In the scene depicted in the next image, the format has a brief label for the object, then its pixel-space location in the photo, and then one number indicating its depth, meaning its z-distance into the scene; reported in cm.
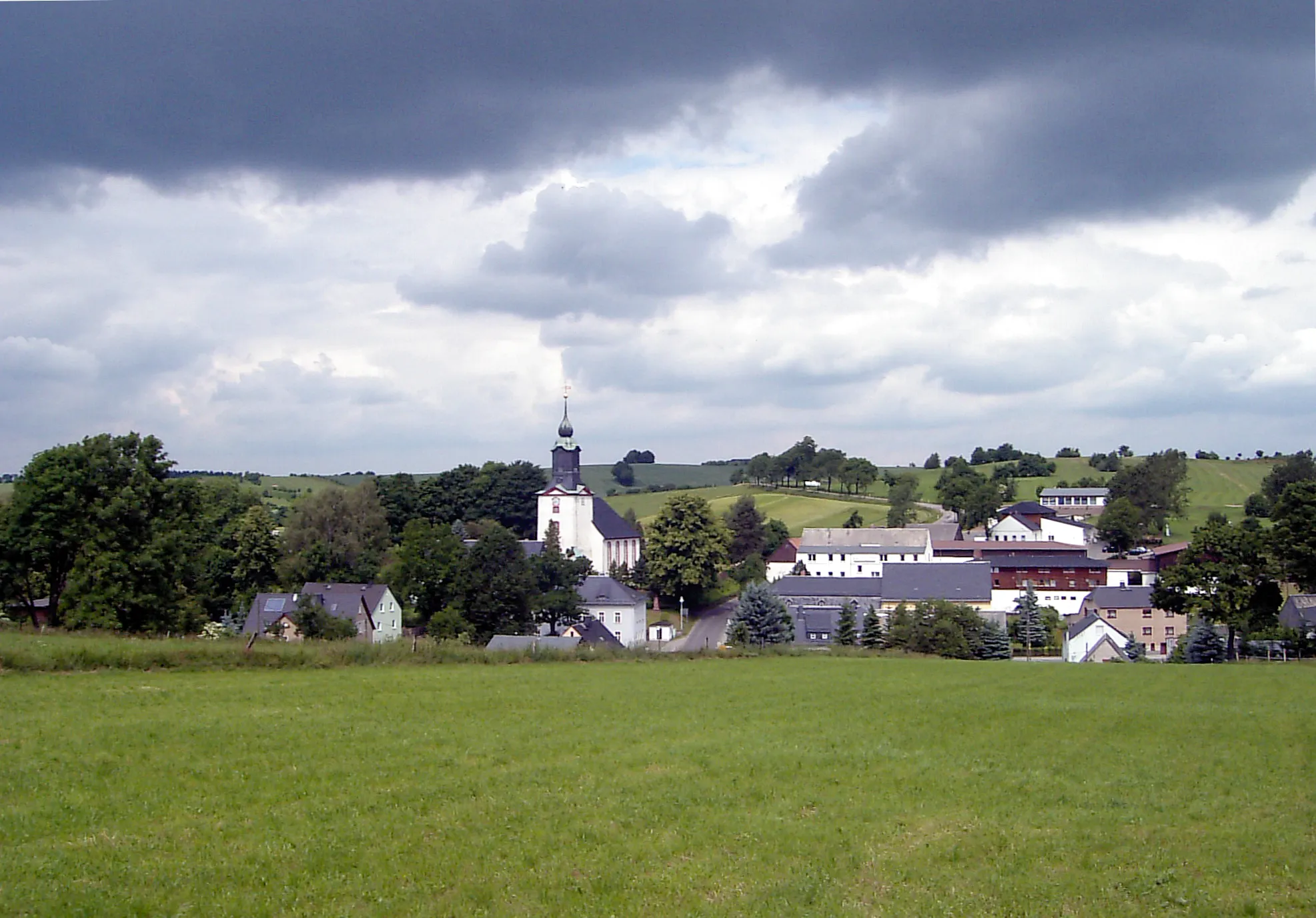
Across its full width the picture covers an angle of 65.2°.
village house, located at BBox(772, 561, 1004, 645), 8531
